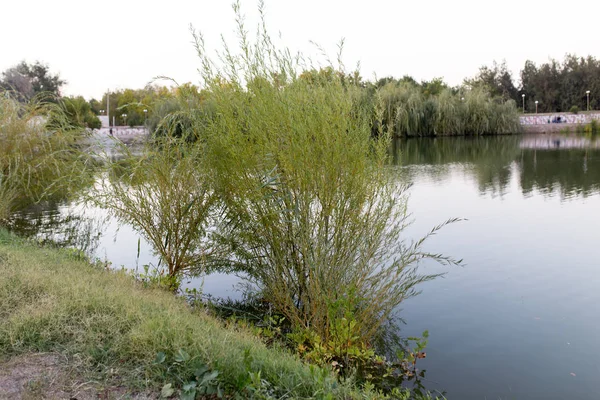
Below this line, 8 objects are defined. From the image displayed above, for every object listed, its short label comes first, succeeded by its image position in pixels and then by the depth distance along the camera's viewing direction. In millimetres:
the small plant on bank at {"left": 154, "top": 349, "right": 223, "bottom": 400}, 3189
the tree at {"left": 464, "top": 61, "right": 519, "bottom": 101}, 73875
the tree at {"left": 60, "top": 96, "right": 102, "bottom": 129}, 47625
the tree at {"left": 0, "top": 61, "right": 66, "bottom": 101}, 54562
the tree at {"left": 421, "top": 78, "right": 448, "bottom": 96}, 59525
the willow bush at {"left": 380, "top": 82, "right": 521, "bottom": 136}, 43062
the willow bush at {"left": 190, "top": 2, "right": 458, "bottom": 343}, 4957
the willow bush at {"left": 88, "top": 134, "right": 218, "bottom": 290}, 7090
